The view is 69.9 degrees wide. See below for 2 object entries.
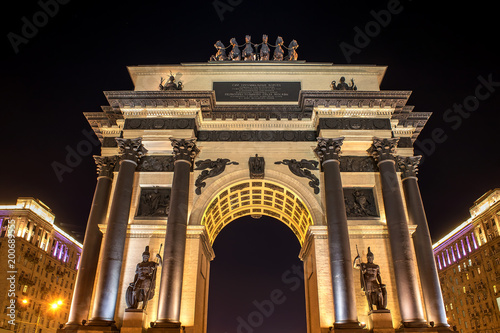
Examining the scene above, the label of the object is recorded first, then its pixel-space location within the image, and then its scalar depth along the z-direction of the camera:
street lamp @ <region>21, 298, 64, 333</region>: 52.10
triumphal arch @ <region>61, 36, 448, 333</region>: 18.86
